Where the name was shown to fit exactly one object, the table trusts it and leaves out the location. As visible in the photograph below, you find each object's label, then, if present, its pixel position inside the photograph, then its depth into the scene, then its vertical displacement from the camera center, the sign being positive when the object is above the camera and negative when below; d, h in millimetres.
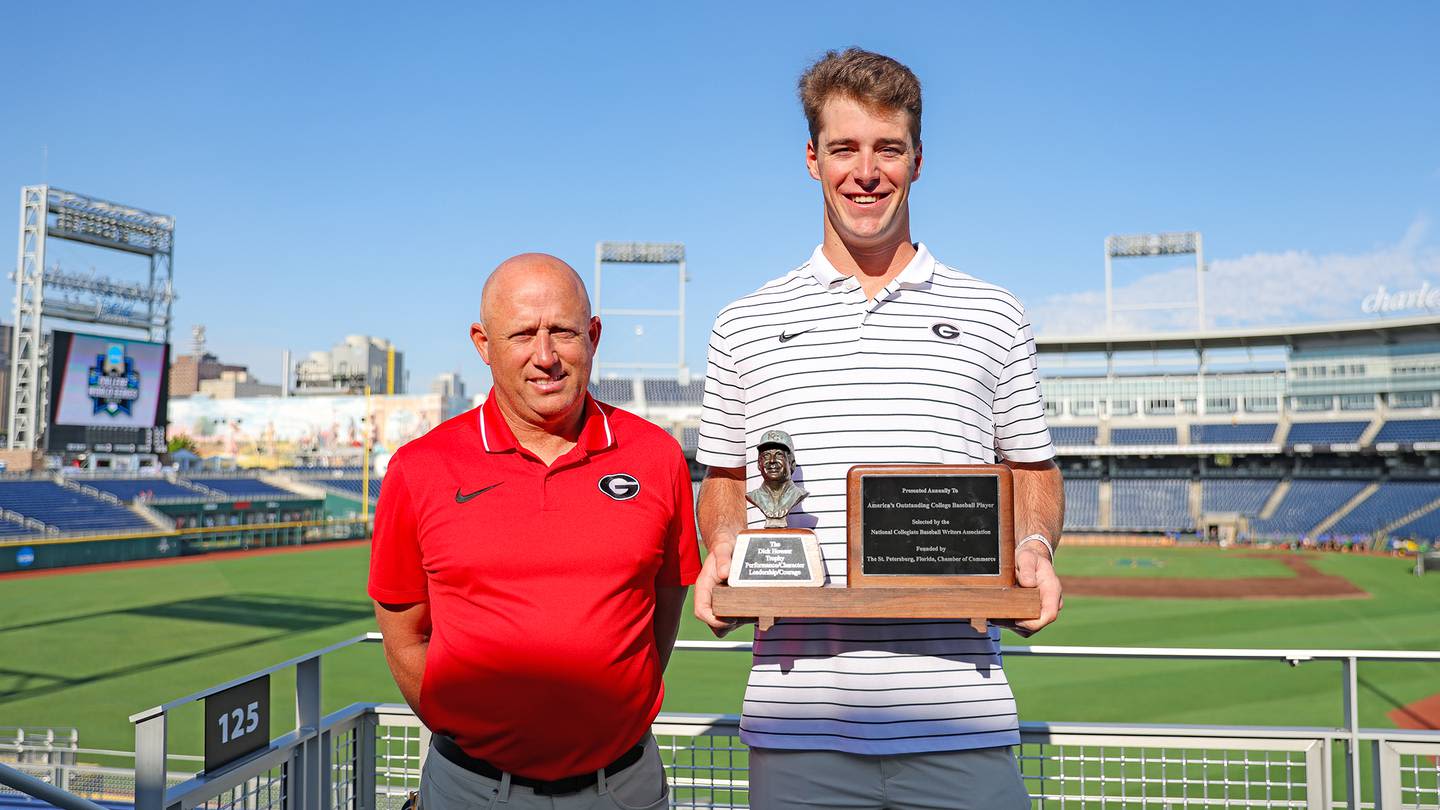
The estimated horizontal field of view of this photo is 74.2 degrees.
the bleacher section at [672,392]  60531 +4000
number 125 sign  3061 -922
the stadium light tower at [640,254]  65688 +13832
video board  33750 +1905
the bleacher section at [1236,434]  45656 +1385
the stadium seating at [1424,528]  33844 -2283
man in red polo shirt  2348 -326
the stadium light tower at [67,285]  41344 +7302
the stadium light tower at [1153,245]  59656 +13628
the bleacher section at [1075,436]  48478 +1255
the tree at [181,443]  75838 +333
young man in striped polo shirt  2104 +67
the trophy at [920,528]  2154 -160
